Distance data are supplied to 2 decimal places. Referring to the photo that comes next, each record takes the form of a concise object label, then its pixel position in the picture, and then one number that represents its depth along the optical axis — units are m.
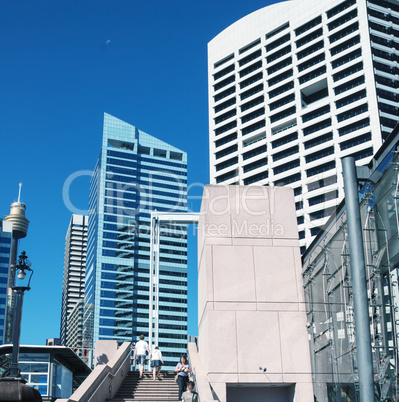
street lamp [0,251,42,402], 11.58
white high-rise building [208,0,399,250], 84.25
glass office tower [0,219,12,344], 149.62
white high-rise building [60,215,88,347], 180.32
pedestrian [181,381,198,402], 14.11
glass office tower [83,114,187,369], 161.75
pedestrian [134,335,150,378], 20.64
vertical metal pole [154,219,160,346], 32.76
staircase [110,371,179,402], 16.89
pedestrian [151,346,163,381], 19.16
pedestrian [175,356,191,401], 15.71
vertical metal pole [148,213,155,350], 30.41
